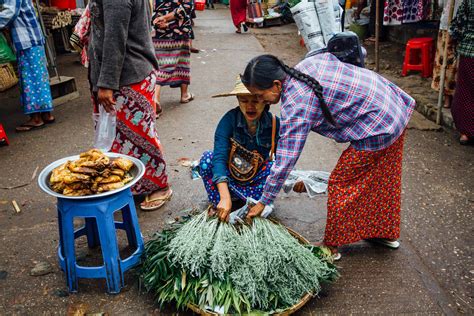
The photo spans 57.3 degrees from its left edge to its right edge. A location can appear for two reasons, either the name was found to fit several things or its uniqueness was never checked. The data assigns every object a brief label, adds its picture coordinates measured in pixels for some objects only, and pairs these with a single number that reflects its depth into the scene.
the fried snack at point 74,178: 2.29
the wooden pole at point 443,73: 4.61
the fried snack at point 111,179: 2.35
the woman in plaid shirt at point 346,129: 2.26
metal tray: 2.22
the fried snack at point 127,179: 2.40
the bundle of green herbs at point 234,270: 2.24
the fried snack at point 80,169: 2.32
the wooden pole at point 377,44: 6.04
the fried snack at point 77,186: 2.29
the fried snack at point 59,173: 2.30
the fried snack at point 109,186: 2.31
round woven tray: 2.20
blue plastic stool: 2.30
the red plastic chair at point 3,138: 4.65
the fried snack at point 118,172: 2.41
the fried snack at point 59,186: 2.29
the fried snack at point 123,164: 2.47
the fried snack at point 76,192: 2.27
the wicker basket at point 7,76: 5.73
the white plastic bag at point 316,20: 5.02
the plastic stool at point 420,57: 6.54
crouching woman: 2.94
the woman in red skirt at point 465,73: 4.21
